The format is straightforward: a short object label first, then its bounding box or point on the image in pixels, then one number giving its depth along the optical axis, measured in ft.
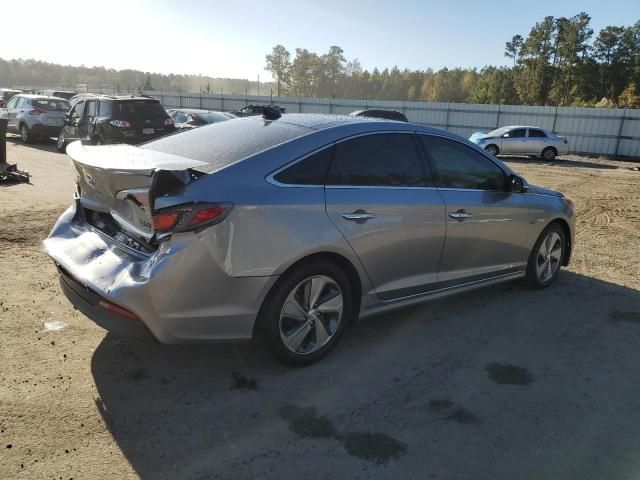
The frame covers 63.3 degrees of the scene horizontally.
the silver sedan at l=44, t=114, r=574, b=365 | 9.75
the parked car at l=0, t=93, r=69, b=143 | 58.23
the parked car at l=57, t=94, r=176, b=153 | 42.55
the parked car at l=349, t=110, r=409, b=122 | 56.58
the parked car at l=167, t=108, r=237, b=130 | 58.03
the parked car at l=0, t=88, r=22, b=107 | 94.57
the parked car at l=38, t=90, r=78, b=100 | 97.14
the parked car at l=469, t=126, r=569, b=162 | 73.97
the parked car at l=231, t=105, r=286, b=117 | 85.80
